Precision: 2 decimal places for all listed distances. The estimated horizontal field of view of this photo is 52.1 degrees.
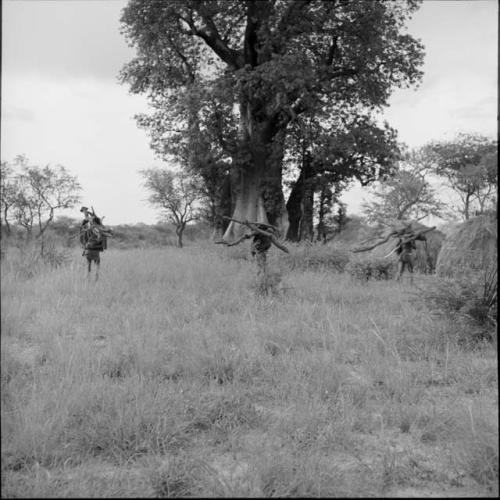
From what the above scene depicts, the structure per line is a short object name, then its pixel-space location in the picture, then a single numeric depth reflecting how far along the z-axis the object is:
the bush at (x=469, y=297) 6.43
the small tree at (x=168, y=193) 46.81
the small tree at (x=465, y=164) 34.56
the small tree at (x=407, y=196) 39.94
